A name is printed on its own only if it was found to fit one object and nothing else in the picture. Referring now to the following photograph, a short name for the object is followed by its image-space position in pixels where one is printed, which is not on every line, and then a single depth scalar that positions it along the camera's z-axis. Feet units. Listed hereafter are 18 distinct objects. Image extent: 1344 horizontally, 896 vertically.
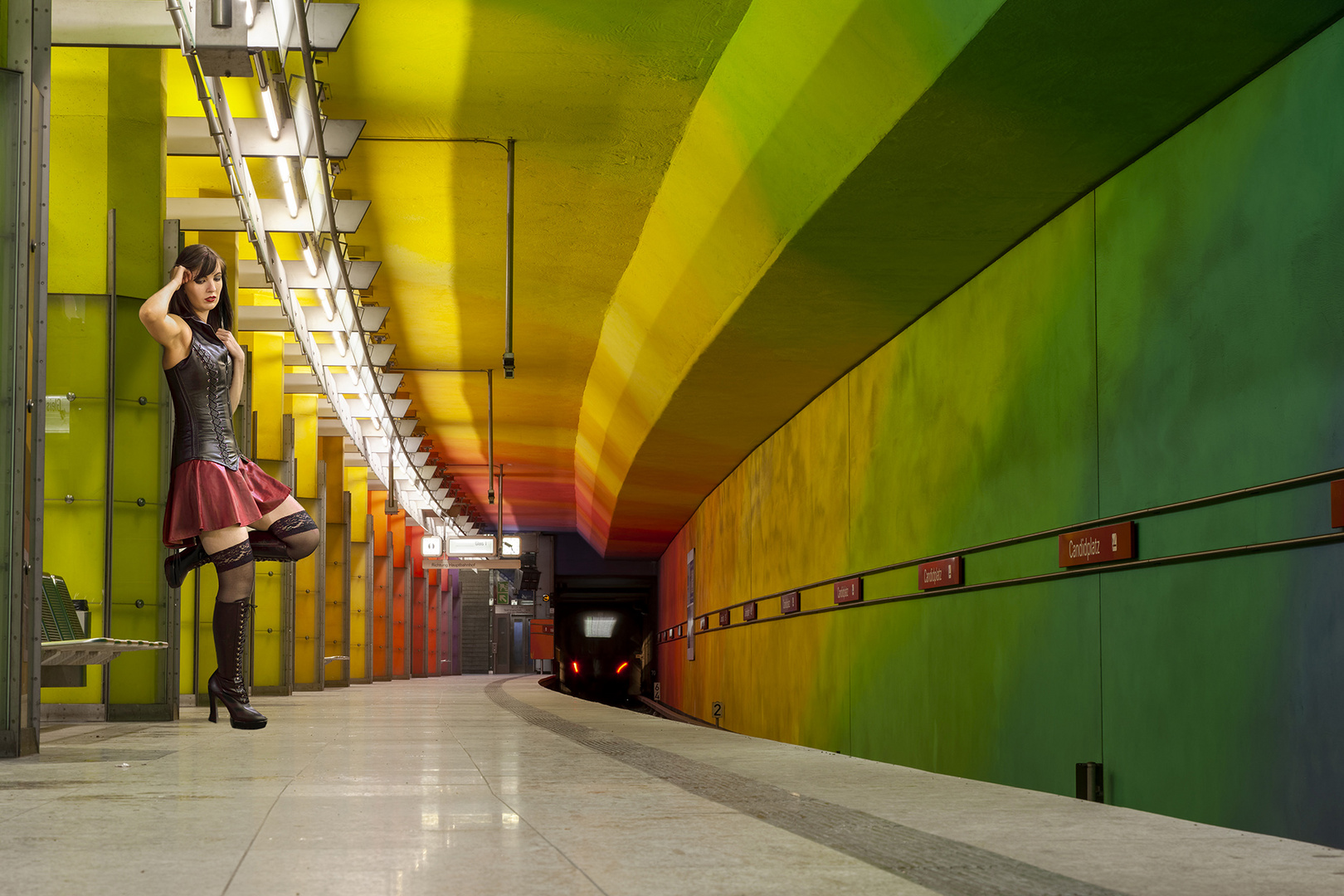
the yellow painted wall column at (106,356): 30.04
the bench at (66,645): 22.22
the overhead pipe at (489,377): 61.51
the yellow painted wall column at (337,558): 76.23
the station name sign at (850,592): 35.78
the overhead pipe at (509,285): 35.45
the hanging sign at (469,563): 108.75
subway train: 130.52
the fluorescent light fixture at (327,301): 42.39
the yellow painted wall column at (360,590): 87.76
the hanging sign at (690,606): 78.28
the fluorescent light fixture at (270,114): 27.71
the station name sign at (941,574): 27.32
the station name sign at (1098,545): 19.61
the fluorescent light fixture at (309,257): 37.88
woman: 20.02
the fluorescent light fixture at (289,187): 31.26
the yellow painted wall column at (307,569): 65.72
